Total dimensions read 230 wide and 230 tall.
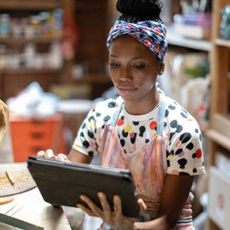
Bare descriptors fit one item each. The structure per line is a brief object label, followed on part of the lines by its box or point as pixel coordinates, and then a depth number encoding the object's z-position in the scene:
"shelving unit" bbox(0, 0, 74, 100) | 5.02
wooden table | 1.27
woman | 1.28
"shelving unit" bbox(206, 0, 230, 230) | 2.63
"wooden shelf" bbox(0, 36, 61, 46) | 5.02
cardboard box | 2.57
